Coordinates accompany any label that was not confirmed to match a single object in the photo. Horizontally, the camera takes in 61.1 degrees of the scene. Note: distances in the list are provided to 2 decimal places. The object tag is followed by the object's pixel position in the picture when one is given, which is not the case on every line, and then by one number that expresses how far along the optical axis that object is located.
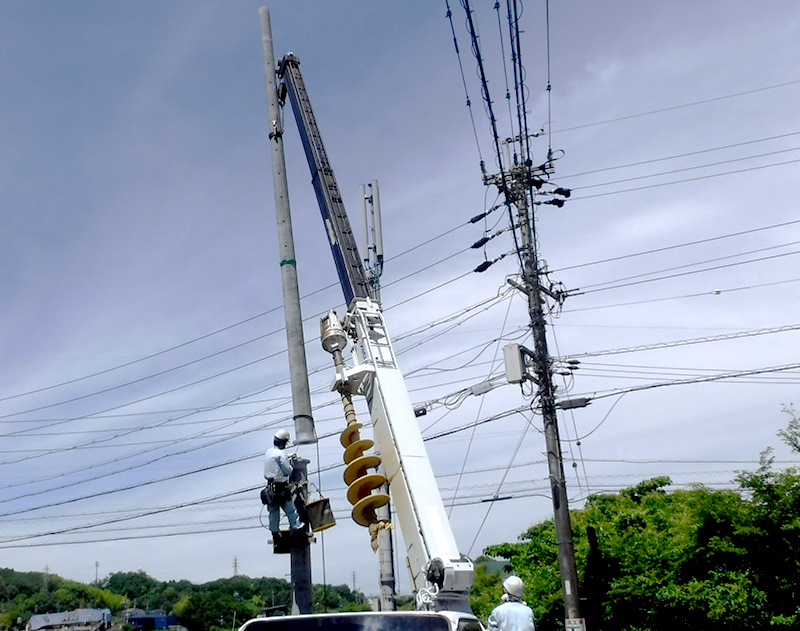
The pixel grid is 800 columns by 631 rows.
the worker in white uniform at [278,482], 8.20
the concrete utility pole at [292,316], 7.92
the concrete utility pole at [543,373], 16.50
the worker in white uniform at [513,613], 6.30
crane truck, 8.05
